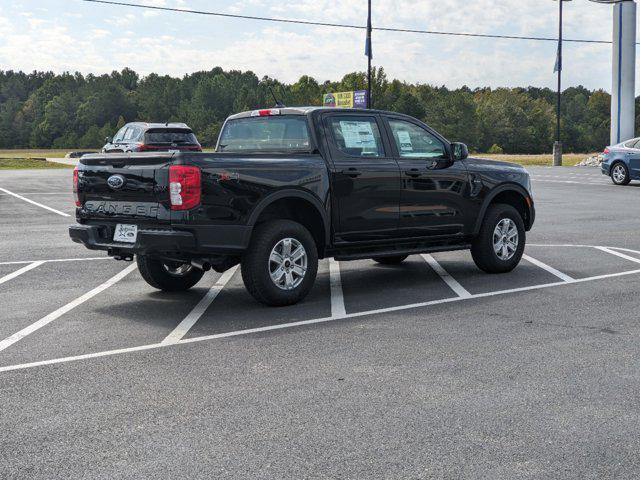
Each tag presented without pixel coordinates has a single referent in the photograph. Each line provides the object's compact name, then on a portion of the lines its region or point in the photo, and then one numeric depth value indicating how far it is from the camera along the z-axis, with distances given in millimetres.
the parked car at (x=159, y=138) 25094
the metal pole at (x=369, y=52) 38281
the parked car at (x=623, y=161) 25609
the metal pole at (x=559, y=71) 42906
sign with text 50812
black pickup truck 7301
